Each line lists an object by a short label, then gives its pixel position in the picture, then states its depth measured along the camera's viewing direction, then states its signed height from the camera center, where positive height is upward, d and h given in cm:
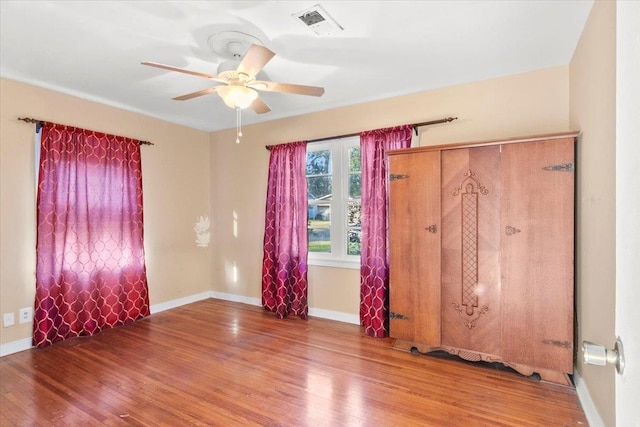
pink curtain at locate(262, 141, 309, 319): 392 -28
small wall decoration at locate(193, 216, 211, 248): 477 -30
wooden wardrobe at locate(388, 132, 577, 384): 232 -33
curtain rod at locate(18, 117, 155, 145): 299 +88
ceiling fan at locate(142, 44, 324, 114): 202 +92
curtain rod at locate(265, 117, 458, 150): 313 +91
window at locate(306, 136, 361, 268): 379 +12
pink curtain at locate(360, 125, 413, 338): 331 -18
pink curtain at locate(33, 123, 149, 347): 308 -26
